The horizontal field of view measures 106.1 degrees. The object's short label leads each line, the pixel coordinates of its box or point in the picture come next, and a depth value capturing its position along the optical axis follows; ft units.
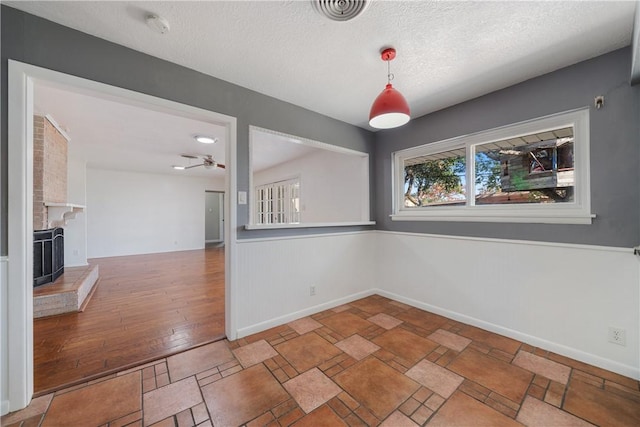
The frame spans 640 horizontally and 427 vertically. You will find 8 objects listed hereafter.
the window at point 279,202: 18.88
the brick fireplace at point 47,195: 10.52
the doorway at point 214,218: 33.94
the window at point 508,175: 6.89
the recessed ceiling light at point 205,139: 12.97
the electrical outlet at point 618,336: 5.98
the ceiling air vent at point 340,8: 4.67
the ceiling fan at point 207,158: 17.17
